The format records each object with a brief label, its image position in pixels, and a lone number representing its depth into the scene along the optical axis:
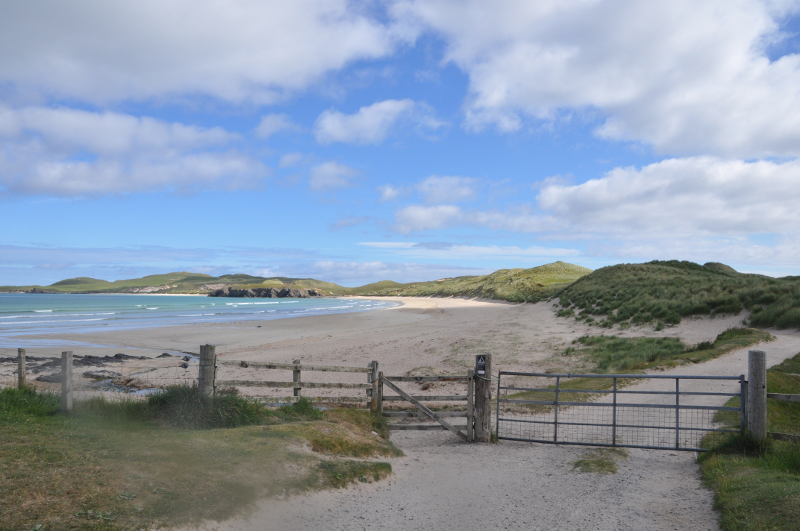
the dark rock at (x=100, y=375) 18.38
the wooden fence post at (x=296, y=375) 10.85
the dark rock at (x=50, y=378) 17.20
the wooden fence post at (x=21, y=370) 11.01
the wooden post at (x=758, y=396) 8.57
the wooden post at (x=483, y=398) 10.41
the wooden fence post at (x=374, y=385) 11.33
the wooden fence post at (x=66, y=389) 9.02
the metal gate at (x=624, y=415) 10.56
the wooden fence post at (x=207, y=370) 8.90
